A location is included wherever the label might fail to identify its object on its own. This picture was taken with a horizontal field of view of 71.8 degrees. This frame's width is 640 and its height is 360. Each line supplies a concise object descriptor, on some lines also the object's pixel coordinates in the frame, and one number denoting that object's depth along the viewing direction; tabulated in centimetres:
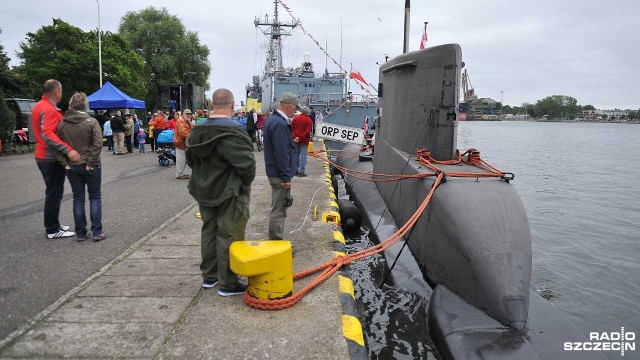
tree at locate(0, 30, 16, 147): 1469
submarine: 370
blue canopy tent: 1820
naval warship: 2534
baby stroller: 1424
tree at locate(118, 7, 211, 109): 4606
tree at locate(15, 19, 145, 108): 3014
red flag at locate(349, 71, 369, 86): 2419
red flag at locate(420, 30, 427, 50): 892
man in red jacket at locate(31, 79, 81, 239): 545
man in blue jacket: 495
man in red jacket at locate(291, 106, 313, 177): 1102
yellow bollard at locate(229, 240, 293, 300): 358
